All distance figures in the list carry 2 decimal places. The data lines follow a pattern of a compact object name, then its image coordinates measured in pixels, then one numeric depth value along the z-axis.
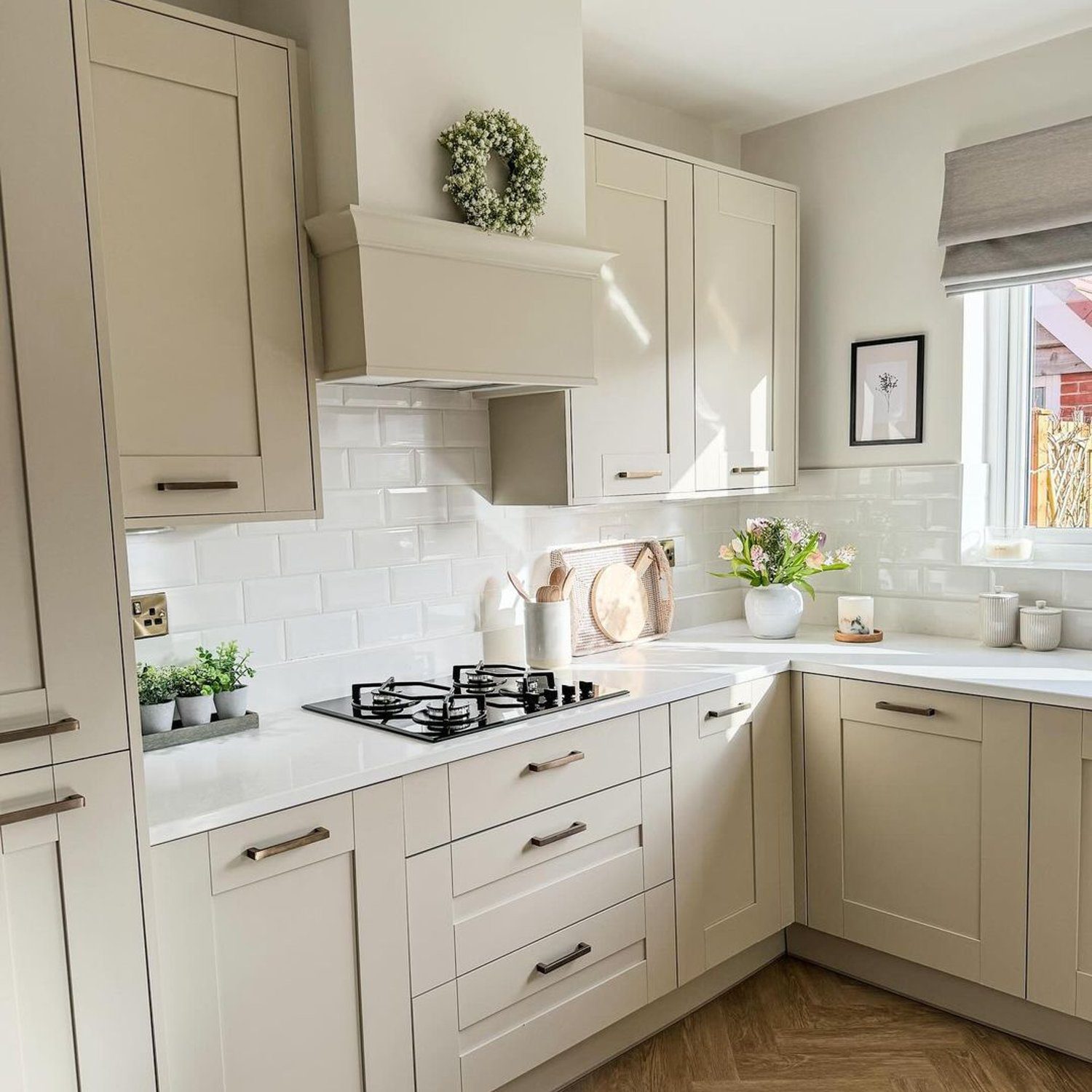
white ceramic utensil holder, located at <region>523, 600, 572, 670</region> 2.75
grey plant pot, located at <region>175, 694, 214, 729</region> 2.14
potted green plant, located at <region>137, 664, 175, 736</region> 2.07
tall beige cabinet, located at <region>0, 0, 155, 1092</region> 1.40
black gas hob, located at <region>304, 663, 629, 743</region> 2.16
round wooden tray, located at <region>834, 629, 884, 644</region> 3.10
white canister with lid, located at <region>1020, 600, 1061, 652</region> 2.87
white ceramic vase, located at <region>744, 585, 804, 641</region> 3.15
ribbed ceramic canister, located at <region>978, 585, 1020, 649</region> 2.95
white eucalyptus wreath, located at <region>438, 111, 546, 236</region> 2.11
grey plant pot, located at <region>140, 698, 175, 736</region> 2.06
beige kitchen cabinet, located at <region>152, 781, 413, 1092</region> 1.67
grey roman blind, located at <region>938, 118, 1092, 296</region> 2.72
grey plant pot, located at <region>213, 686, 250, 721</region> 2.20
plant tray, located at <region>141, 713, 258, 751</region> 2.06
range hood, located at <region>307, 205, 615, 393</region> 2.02
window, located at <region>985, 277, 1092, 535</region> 2.99
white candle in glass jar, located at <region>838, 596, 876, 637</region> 3.12
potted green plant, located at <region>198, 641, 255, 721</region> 2.19
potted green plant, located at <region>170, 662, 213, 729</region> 2.14
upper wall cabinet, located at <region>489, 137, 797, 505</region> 2.66
